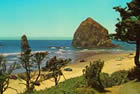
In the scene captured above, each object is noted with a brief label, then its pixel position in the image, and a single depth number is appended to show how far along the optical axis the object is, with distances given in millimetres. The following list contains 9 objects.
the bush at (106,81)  19366
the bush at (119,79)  20062
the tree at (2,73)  22391
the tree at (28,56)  30594
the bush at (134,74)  19756
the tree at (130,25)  19172
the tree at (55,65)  34988
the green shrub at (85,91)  14984
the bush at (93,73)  17219
